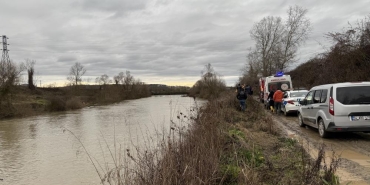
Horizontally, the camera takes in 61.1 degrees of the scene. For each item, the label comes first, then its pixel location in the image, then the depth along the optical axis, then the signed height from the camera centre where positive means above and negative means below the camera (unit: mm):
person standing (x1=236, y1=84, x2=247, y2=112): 17406 -258
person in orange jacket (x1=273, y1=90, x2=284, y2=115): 17797 -553
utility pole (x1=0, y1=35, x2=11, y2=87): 35094 +3097
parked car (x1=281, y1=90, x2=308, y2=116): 16578 -640
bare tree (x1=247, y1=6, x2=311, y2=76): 41781 +5973
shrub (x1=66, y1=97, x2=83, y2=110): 43466 -1206
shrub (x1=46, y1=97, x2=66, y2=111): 40531 -1148
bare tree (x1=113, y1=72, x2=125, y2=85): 91119 +4837
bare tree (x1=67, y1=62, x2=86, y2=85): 75812 +4410
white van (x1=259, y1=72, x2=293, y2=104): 21625 +463
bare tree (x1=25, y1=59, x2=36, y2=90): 73169 +4546
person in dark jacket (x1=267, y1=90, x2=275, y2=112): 19448 -627
